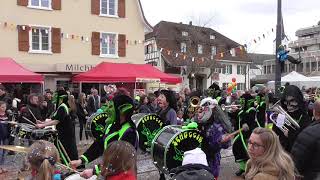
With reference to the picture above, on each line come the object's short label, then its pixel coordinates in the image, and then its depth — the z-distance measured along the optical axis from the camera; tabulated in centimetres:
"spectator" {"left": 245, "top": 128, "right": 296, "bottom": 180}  243
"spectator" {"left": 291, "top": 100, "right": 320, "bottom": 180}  298
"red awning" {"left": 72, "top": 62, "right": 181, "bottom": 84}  1745
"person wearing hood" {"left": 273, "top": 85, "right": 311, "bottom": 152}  403
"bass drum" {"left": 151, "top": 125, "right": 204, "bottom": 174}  461
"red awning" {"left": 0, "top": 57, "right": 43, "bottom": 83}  1342
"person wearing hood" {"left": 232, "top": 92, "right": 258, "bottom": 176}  658
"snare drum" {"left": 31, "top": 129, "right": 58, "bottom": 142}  561
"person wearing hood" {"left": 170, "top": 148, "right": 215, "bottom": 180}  234
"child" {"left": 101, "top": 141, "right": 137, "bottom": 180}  249
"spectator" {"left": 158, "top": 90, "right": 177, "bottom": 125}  574
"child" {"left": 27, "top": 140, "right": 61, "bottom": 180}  246
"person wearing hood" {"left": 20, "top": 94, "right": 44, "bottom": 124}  790
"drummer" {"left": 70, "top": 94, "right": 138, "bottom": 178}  360
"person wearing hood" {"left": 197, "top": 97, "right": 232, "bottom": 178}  473
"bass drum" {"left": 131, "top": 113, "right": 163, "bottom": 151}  609
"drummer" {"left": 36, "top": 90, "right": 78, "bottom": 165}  576
